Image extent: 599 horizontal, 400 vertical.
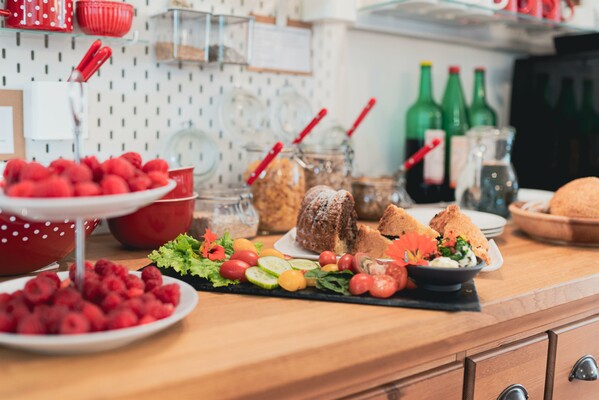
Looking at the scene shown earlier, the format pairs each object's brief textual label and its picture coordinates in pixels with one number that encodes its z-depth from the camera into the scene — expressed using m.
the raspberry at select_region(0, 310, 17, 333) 0.76
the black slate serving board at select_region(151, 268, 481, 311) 0.97
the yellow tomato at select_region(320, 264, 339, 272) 1.10
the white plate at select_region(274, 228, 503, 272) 1.20
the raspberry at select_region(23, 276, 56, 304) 0.79
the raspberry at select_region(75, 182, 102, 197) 0.72
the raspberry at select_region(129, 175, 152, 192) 0.77
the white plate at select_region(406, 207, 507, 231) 1.48
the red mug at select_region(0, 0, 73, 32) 1.21
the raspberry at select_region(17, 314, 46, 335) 0.74
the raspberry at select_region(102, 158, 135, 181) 0.78
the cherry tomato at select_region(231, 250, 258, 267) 1.10
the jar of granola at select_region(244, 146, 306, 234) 1.51
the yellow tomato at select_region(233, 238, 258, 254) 1.17
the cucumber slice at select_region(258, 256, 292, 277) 1.07
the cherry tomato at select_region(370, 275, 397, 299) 1.00
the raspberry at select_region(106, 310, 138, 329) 0.76
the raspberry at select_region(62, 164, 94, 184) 0.74
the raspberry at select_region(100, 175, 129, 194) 0.75
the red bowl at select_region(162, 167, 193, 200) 1.28
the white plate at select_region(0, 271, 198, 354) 0.72
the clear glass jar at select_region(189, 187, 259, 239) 1.38
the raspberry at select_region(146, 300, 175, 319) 0.80
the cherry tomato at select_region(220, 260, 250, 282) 1.06
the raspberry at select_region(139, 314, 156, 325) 0.78
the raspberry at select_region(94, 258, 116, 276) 0.89
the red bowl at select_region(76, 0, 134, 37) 1.29
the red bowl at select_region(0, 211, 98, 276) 1.02
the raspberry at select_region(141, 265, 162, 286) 0.90
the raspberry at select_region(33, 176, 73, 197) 0.71
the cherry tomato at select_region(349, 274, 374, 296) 1.00
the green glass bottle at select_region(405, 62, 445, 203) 2.00
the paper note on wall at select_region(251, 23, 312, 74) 1.71
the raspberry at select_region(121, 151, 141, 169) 0.88
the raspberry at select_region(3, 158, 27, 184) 0.78
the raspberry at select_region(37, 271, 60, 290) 0.84
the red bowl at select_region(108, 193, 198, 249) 1.27
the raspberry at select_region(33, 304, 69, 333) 0.75
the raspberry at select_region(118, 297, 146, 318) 0.79
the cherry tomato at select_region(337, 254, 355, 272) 1.08
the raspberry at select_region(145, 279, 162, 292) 0.88
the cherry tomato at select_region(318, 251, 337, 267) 1.14
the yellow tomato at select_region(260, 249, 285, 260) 1.16
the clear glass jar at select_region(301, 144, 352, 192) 1.61
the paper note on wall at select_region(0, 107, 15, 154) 1.30
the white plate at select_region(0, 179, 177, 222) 0.69
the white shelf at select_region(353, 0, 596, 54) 1.84
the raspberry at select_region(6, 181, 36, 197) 0.71
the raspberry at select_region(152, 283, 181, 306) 0.85
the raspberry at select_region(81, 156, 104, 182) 0.79
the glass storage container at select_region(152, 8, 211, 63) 1.47
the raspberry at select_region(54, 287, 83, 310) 0.78
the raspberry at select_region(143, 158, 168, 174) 0.84
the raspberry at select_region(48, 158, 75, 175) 0.78
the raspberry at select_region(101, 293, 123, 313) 0.79
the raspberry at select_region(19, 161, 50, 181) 0.74
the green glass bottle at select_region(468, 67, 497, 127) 2.18
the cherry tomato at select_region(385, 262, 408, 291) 1.03
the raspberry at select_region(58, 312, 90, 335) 0.74
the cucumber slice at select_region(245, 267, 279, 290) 1.03
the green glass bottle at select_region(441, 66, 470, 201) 2.02
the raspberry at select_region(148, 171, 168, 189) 0.80
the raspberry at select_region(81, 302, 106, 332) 0.76
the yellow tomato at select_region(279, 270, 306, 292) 1.03
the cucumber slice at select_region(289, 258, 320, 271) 1.12
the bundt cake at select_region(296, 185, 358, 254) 1.24
